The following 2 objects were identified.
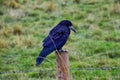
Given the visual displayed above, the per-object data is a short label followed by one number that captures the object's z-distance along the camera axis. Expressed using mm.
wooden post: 11445
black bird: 13495
